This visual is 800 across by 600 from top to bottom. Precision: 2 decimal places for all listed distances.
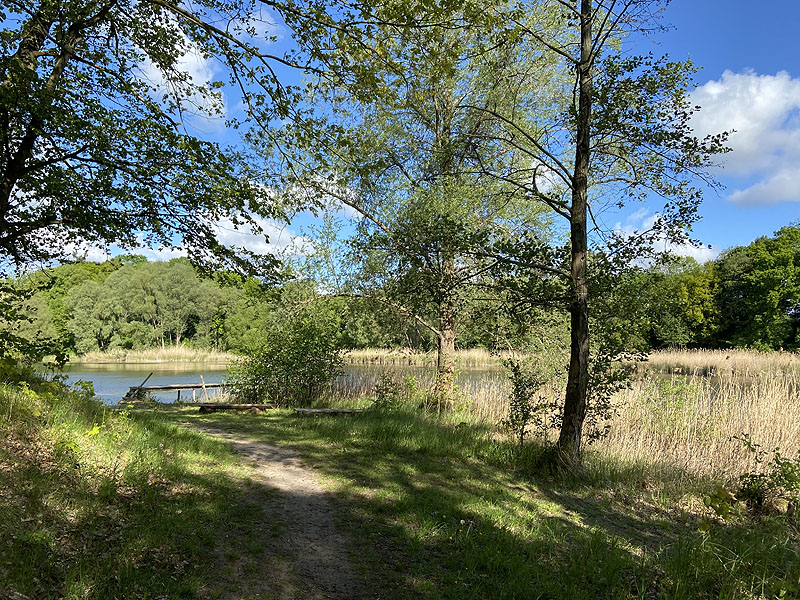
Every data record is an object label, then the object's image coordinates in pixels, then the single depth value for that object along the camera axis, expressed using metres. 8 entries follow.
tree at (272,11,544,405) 5.45
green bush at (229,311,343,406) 13.65
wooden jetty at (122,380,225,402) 15.76
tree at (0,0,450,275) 5.23
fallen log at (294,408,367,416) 10.75
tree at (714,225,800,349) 40.09
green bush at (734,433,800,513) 5.27
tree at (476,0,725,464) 6.03
